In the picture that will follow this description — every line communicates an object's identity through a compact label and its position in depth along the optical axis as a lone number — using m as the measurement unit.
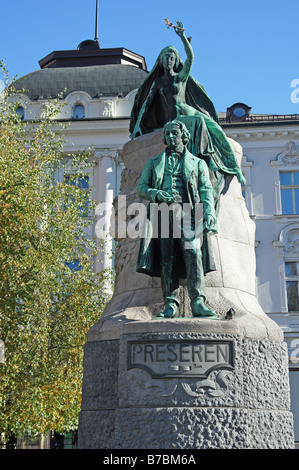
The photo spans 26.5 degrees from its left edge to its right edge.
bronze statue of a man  5.93
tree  13.34
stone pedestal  5.32
